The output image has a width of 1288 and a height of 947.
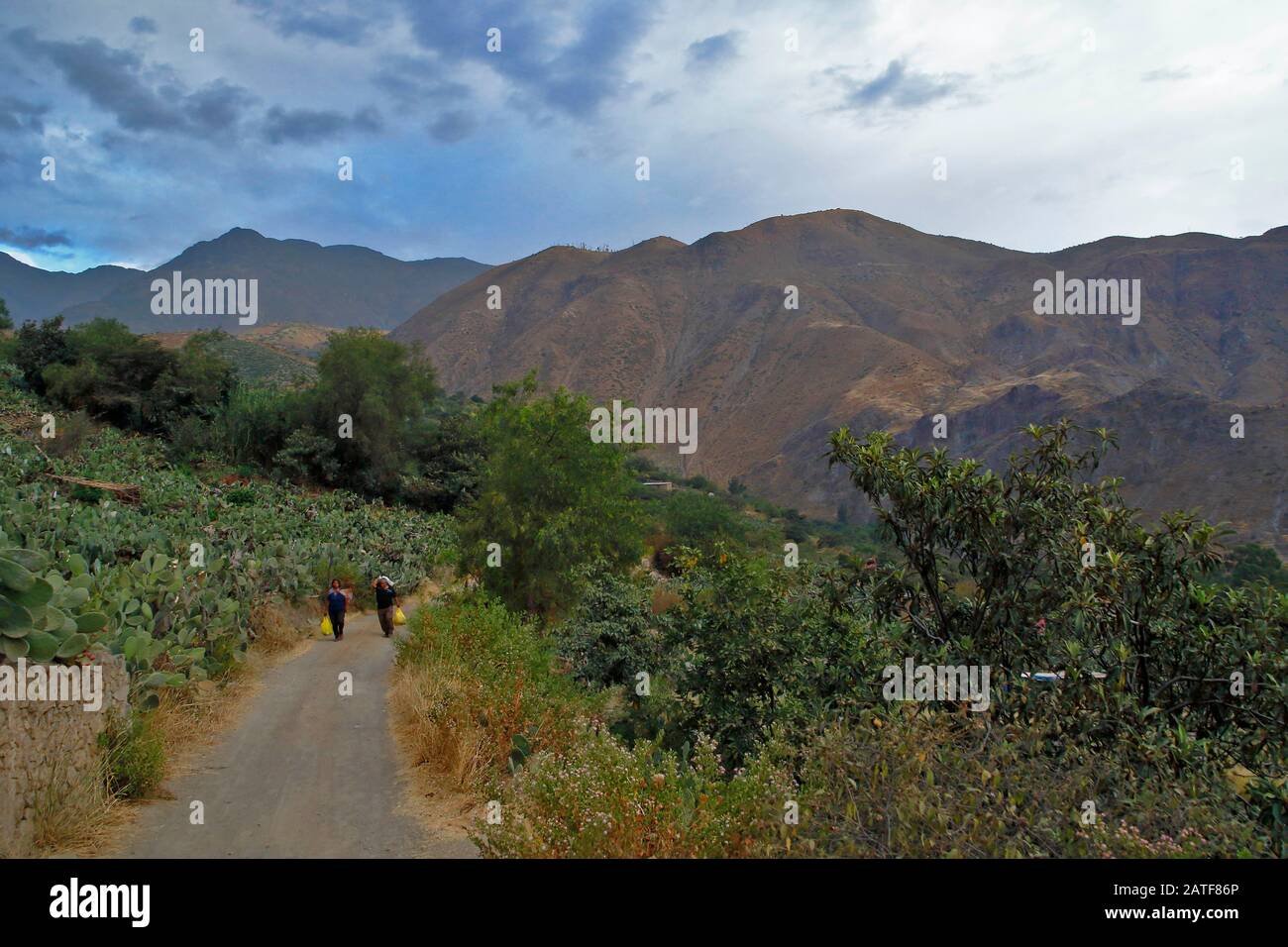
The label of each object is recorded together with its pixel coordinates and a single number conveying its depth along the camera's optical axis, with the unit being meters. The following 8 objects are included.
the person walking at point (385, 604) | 16.52
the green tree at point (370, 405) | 35.69
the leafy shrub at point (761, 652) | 8.34
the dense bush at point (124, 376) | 34.62
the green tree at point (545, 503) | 17.00
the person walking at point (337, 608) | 15.90
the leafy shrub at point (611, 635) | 13.75
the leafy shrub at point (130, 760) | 6.68
